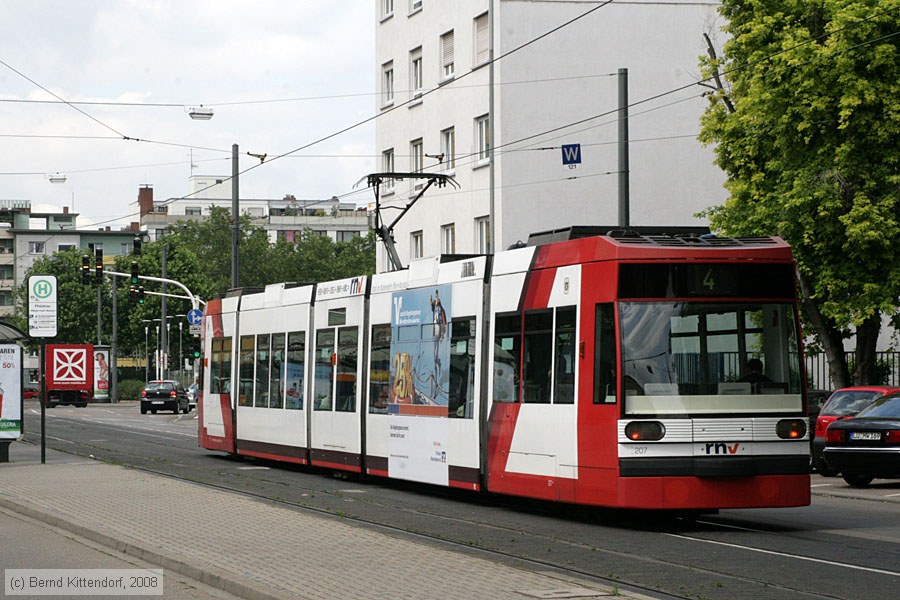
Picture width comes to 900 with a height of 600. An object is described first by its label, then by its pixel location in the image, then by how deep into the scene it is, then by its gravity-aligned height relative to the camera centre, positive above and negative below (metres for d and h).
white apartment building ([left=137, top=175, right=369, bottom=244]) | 152.38 +16.53
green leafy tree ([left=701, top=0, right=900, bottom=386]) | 28.33 +4.44
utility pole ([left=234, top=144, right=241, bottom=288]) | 38.78 +3.99
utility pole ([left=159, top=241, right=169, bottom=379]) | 72.49 +1.03
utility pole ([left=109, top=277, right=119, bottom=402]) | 83.25 -0.23
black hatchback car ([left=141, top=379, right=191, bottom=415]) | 65.62 -1.38
